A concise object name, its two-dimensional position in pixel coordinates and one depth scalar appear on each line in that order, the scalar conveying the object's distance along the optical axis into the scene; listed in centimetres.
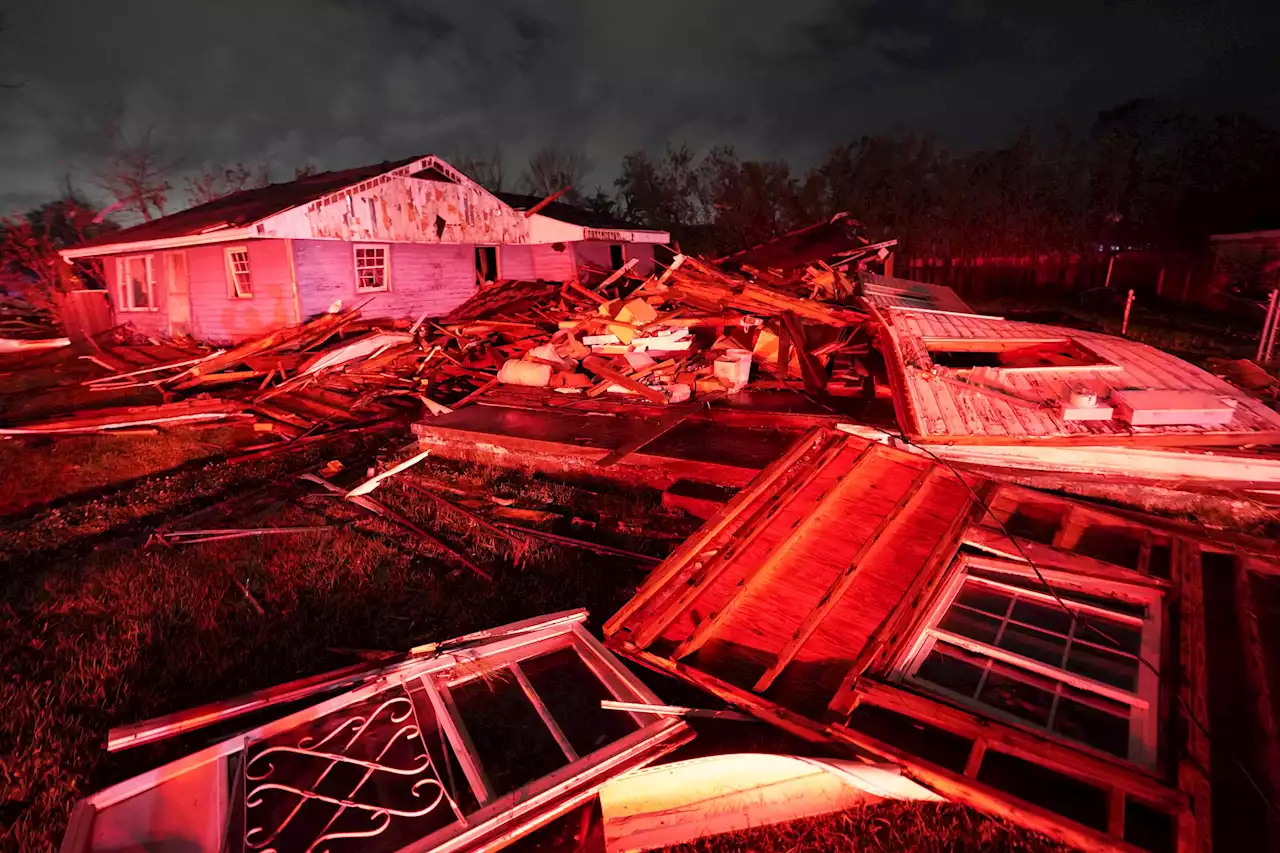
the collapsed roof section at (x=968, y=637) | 245
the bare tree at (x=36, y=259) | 1950
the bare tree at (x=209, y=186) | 3256
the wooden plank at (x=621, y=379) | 819
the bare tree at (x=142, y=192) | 2983
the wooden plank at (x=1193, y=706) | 212
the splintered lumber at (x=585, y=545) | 508
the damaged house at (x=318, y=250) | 1339
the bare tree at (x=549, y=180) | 5053
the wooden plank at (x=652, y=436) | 644
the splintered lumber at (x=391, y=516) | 514
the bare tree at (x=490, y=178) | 4859
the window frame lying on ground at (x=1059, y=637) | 272
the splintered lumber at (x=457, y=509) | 559
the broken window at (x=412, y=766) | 254
